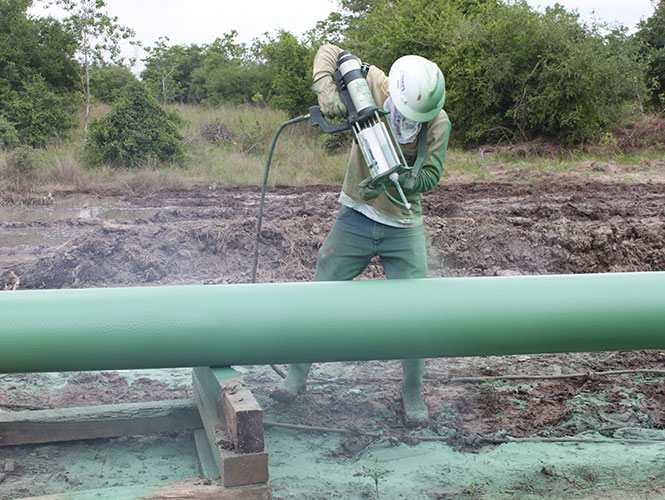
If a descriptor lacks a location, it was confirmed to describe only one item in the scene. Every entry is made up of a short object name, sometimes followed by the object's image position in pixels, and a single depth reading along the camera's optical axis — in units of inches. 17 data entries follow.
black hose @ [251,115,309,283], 121.5
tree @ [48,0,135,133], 580.1
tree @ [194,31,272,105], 812.6
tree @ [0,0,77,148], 544.4
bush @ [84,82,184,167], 459.2
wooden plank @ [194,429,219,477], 96.8
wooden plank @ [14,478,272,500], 81.6
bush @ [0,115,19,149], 482.0
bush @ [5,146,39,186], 394.3
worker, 106.3
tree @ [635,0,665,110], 629.5
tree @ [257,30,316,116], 667.4
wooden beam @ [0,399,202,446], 105.7
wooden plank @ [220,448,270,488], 84.6
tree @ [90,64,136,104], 670.3
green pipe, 85.7
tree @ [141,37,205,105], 823.9
